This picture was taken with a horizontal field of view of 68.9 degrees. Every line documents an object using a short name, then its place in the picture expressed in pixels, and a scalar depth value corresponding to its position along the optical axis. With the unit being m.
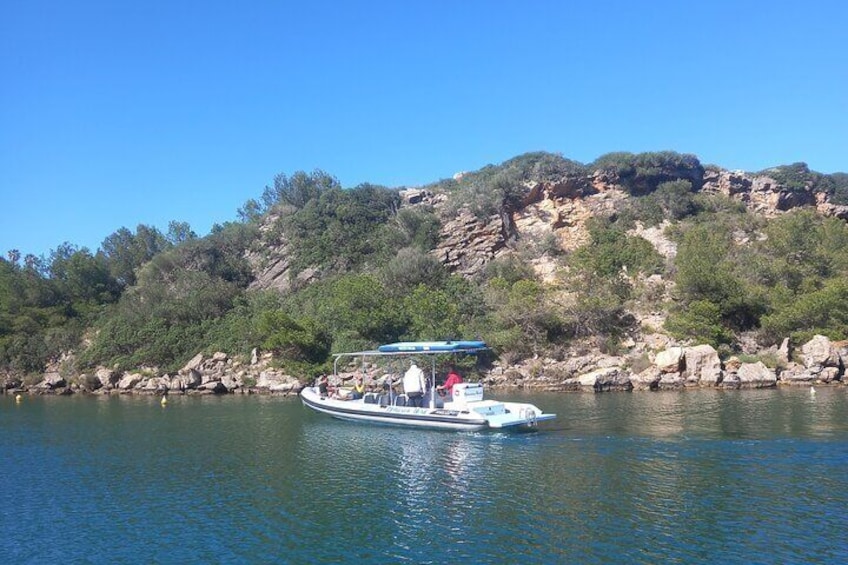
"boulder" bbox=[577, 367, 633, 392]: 46.09
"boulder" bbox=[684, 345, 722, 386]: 44.66
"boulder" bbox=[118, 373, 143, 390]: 58.19
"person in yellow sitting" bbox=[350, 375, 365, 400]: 37.12
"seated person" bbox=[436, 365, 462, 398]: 33.28
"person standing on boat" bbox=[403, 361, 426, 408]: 32.88
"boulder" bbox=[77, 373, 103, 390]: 58.88
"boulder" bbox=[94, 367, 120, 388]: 59.19
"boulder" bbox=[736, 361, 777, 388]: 43.56
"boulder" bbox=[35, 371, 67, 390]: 60.41
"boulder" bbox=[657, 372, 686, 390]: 45.22
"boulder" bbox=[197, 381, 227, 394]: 54.97
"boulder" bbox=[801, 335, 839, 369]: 44.32
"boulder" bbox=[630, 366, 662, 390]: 45.41
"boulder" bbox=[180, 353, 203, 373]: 58.59
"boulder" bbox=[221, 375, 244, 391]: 55.06
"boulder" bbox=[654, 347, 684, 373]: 46.34
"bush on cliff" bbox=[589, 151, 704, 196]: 79.12
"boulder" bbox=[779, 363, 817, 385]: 43.94
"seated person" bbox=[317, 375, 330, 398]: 38.62
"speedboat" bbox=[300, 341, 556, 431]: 29.62
